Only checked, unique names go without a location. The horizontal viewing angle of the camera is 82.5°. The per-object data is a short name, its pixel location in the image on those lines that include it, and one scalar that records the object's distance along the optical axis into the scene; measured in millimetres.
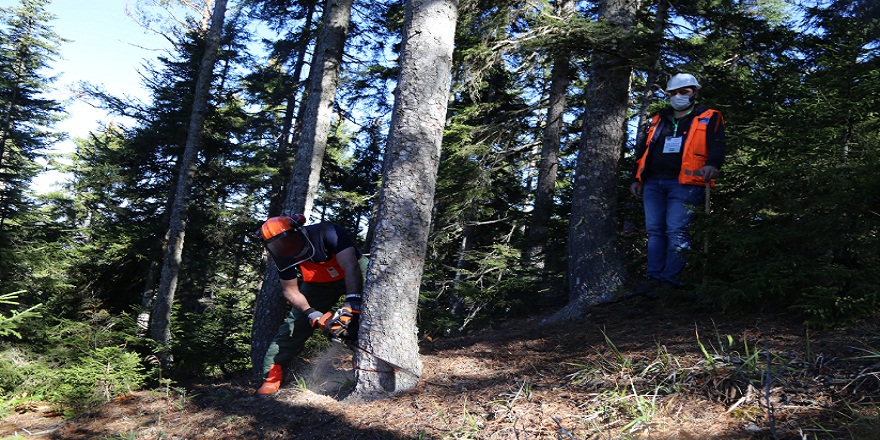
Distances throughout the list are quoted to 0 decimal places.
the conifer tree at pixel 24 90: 17603
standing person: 4902
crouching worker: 4859
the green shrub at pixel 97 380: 5137
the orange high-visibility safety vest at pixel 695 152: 4953
